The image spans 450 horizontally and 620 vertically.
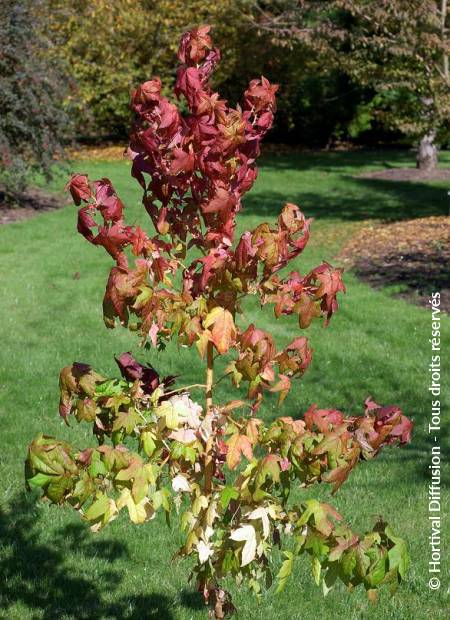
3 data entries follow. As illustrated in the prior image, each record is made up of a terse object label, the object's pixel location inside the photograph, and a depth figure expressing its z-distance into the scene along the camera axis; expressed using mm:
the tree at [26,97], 13562
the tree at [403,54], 13258
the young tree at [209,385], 2498
